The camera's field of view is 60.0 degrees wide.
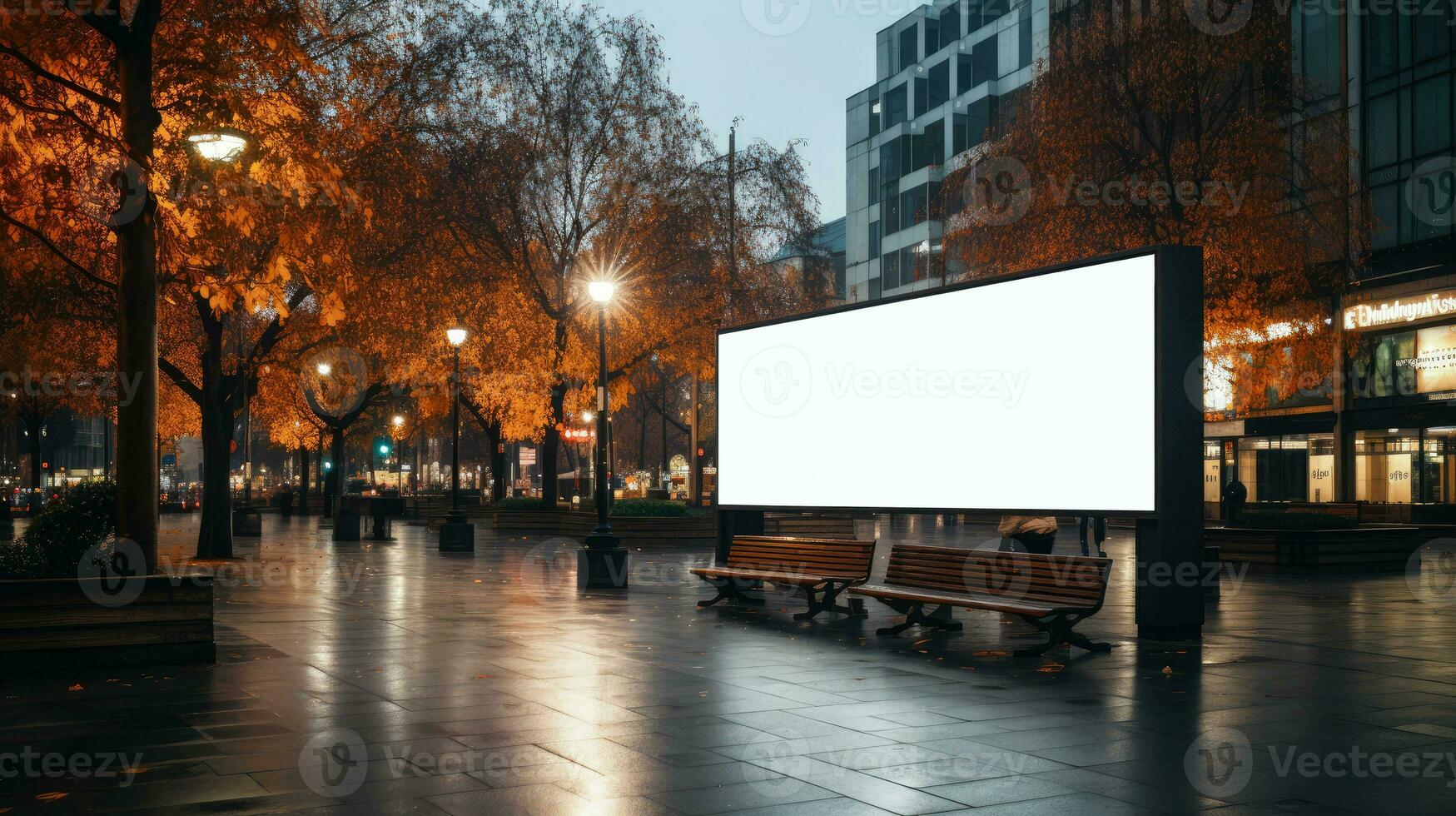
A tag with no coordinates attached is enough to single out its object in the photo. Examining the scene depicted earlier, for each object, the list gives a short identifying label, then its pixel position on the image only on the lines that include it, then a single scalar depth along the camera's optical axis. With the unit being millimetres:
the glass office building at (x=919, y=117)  69500
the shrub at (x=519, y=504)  40562
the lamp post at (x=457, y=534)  28984
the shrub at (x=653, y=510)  32875
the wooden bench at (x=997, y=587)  11836
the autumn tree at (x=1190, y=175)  25703
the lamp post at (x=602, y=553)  19281
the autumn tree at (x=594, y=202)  34062
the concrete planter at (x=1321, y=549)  23344
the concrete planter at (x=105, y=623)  10273
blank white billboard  12805
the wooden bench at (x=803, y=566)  15297
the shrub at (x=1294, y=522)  24234
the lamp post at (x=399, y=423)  57706
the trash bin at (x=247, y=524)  35406
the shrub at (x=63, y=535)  11023
